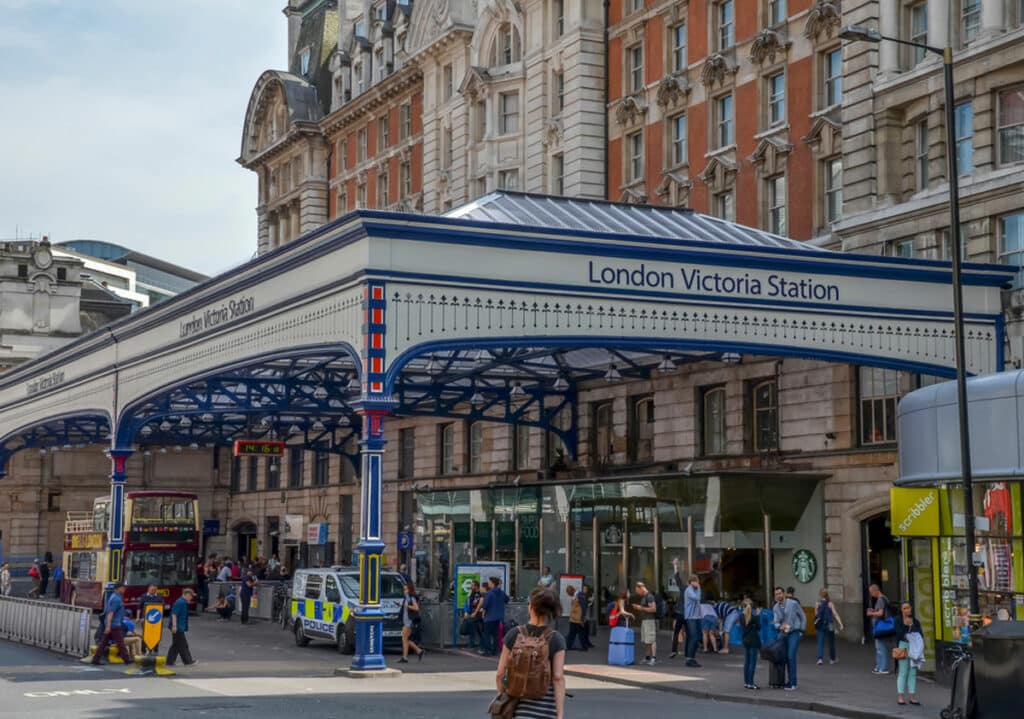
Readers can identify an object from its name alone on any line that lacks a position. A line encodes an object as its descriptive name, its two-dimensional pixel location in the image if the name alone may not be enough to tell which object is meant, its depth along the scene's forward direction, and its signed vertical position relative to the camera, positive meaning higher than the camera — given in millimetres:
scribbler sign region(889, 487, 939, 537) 26766 +466
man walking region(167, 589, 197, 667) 29594 -1843
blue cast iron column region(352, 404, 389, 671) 27562 -239
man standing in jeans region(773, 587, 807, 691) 26578 -1562
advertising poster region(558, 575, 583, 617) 37938 -1191
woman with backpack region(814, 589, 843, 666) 30756 -1667
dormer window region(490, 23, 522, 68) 54375 +17632
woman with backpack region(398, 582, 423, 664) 32000 -1782
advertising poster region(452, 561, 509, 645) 36594 -908
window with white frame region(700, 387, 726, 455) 41594 +3152
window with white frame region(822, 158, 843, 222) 38156 +8773
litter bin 18359 -1581
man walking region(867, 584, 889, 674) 27828 -1435
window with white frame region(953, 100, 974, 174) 34406 +9097
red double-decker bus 47938 -294
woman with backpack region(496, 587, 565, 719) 11797 -993
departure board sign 51000 +3013
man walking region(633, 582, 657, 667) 31672 -1723
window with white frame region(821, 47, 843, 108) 38406 +11642
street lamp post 23203 +3374
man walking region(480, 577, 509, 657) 32656 -1460
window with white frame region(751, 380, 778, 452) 39562 +3190
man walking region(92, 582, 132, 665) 30094 -1723
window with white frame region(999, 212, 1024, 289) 33250 +6476
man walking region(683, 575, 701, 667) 31234 -1690
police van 33750 -1540
